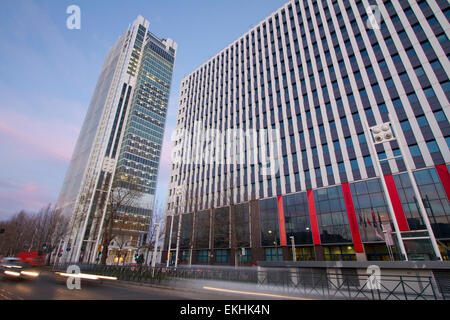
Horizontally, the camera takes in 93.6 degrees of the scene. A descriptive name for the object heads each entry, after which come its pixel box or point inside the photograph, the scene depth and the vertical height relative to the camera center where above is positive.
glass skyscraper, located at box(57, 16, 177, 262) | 76.12 +47.95
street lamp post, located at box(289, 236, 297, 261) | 30.24 -0.11
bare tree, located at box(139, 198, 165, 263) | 32.12 +3.63
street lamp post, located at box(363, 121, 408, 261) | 15.44 +7.82
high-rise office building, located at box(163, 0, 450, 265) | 26.77 +17.08
